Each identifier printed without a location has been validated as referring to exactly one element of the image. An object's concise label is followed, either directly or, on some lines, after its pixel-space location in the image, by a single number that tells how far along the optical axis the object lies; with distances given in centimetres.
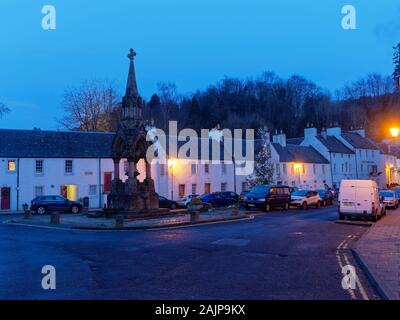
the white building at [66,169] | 4512
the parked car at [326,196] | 4431
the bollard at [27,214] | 3015
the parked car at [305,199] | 3916
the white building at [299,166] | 6216
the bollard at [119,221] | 2233
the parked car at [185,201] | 4212
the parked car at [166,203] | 3984
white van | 2531
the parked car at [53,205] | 3781
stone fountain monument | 2819
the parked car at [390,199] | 4038
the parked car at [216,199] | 4256
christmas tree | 5075
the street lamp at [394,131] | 2286
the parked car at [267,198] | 3566
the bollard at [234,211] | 2977
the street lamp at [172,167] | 5178
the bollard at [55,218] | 2560
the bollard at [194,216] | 2552
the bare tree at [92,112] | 6096
